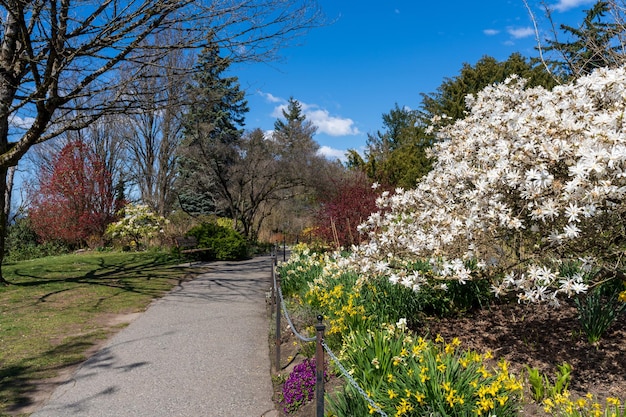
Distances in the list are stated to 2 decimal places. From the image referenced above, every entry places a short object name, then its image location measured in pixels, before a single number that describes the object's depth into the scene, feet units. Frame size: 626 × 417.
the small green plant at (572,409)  7.74
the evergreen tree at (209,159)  64.80
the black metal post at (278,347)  16.16
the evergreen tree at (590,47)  16.49
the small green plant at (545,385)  10.46
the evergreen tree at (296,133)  67.46
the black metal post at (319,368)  9.81
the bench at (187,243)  51.79
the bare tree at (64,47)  24.79
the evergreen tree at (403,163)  59.14
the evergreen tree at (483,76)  69.46
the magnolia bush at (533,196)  9.64
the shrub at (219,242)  55.01
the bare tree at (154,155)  71.56
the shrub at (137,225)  60.08
